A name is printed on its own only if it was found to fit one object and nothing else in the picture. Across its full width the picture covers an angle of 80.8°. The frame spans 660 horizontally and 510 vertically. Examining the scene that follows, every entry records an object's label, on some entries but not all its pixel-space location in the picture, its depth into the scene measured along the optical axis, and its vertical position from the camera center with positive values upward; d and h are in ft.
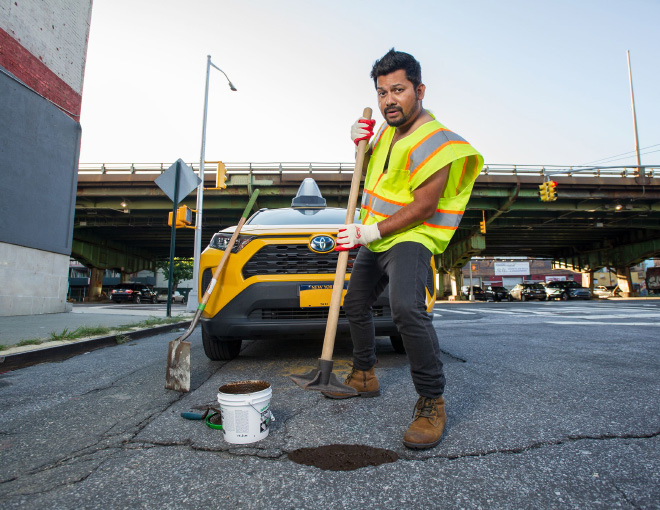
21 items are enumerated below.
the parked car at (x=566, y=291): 98.48 +0.26
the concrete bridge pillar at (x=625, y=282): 111.17 +3.02
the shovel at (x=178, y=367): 8.02 -1.61
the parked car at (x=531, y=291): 100.58 +0.18
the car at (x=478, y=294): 111.30 -0.78
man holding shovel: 5.90 +1.14
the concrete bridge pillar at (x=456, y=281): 112.78 +2.97
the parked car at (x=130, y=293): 86.58 -0.97
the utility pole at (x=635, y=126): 79.33 +41.67
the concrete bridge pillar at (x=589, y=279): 123.52 +4.32
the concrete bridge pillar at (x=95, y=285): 107.45 +0.95
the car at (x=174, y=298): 101.60 -2.51
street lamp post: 38.16 +11.29
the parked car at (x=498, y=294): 104.99 -0.69
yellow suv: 9.65 +0.07
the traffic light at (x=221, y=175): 39.66 +11.81
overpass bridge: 74.28 +17.52
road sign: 25.76 +7.23
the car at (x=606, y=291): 115.55 +0.43
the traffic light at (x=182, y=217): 30.50 +5.77
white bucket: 5.26 -1.73
